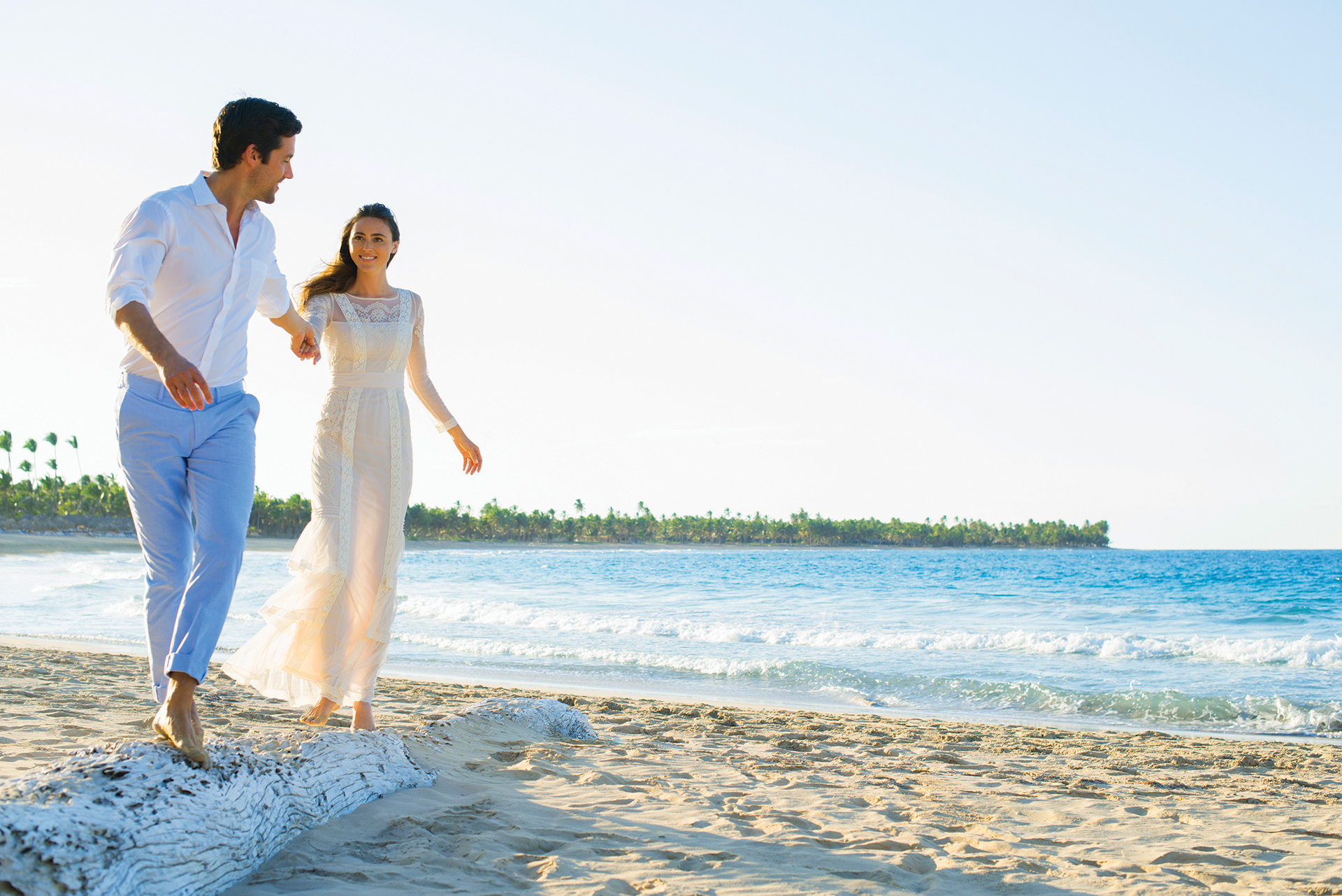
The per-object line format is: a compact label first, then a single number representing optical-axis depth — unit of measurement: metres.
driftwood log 2.13
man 2.69
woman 3.99
